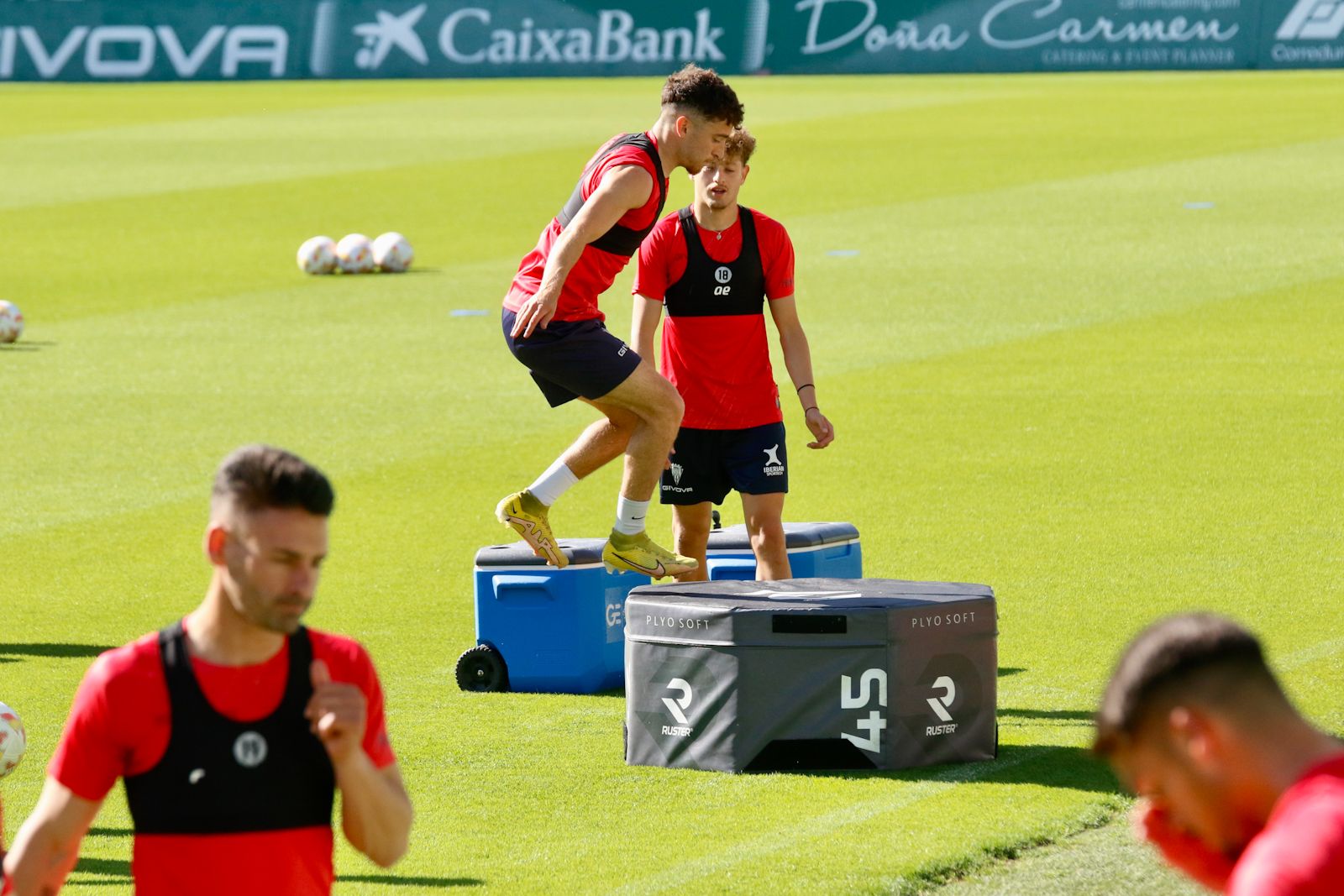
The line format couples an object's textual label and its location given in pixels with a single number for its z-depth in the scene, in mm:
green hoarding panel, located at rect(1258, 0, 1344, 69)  90937
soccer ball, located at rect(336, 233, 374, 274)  48937
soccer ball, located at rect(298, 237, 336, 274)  48531
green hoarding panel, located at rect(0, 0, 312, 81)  99375
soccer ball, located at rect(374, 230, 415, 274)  48719
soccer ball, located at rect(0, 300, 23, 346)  40187
